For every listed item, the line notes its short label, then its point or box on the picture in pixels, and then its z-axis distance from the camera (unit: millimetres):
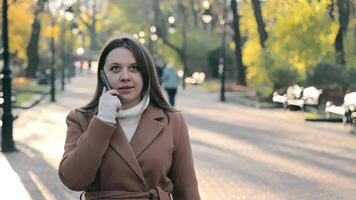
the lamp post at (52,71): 31958
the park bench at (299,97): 26325
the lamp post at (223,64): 34028
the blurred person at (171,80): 23578
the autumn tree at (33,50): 51250
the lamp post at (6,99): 14406
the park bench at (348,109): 20661
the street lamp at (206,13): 38688
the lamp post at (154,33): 61625
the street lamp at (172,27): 59069
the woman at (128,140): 3123
